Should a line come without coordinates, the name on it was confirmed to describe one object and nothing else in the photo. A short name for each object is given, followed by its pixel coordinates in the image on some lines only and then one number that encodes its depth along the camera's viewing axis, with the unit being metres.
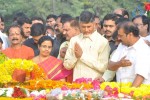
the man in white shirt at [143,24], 12.08
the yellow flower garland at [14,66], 10.84
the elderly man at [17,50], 11.79
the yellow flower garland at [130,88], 9.46
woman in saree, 11.21
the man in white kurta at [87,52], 10.77
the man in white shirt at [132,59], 9.99
